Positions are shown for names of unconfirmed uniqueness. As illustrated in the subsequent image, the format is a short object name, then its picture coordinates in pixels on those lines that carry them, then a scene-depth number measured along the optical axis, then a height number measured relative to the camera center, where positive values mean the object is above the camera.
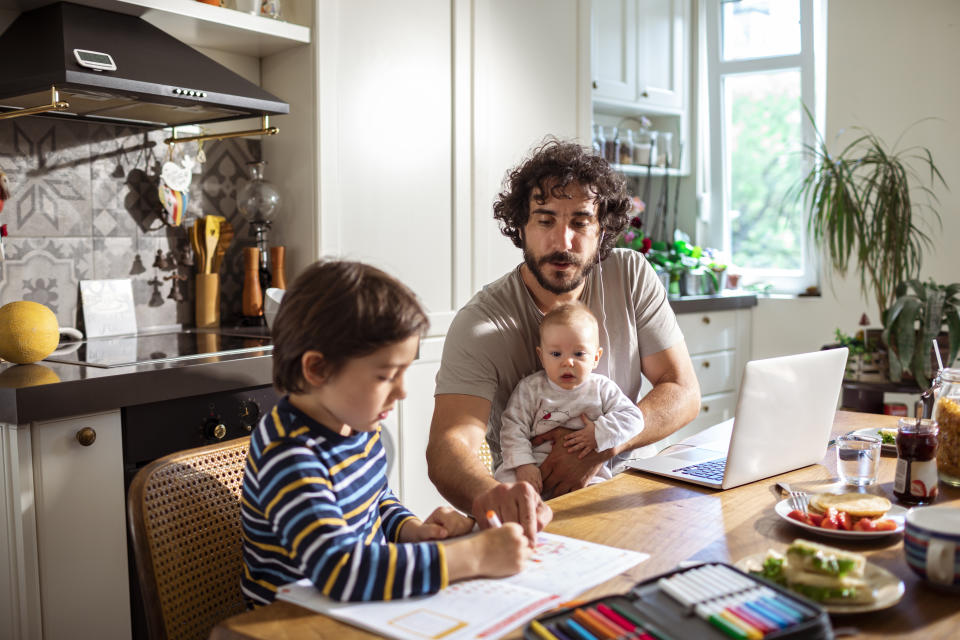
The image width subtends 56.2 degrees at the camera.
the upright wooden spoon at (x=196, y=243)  2.86 -0.01
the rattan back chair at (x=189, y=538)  1.22 -0.42
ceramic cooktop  2.19 -0.28
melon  2.05 -0.20
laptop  1.46 -0.32
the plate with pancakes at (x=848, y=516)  1.21 -0.39
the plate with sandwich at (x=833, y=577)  0.96 -0.38
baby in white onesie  1.75 -0.33
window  4.47 +0.53
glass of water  1.47 -0.37
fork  1.32 -0.39
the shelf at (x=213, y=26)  2.39 +0.62
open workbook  0.92 -0.40
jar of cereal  1.50 -0.32
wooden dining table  0.95 -0.42
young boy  1.00 -0.27
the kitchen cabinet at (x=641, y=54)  4.14 +0.88
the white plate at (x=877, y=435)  1.74 -0.41
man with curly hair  1.80 -0.17
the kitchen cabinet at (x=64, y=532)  1.82 -0.61
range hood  2.15 +0.43
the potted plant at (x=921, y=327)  3.21 -0.34
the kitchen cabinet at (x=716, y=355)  4.16 -0.58
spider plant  3.62 +0.08
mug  1.02 -0.36
